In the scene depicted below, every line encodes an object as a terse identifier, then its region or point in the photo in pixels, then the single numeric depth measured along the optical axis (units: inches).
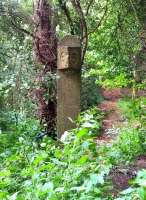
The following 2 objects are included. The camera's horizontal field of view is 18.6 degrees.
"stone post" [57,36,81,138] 232.2
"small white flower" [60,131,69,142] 173.6
